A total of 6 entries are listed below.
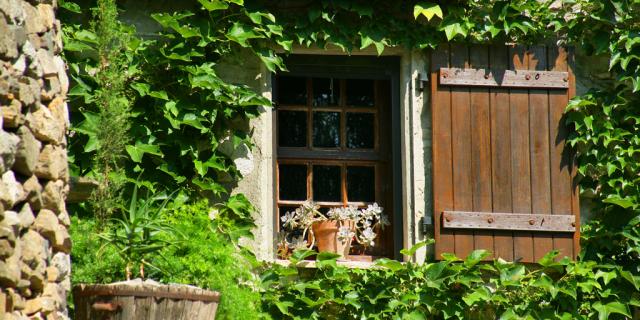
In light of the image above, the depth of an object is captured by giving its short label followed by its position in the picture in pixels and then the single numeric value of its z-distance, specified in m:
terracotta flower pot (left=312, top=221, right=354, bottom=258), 12.53
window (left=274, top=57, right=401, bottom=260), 13.03
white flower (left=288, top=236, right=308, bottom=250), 12.65
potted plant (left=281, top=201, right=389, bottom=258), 12.54
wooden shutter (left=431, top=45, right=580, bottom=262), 12.50
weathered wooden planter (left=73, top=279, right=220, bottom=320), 9.39
